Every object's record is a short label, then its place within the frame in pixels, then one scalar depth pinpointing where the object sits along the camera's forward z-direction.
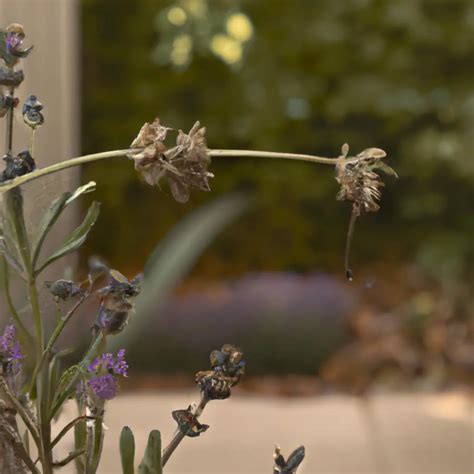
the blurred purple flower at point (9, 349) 0.84
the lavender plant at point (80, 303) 0.81
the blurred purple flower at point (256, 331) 4.70
